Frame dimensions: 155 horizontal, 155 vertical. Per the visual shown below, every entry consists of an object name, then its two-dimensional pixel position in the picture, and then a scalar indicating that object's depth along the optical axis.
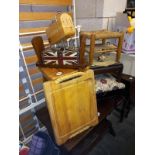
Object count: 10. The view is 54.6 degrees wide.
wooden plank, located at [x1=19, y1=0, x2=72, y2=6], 1.19
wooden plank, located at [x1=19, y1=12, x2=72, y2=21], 1.21
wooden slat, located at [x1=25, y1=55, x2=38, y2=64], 1.34
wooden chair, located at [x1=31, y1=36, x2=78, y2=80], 1.01
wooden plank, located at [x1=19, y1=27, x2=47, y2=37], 1.23
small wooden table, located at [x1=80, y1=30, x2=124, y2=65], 1.23
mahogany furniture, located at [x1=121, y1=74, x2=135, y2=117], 1.67
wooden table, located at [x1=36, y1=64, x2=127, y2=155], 1.05
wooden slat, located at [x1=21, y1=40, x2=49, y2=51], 1.27
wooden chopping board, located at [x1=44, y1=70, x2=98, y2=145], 0.96
